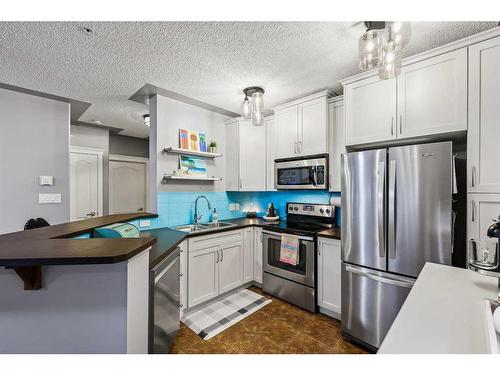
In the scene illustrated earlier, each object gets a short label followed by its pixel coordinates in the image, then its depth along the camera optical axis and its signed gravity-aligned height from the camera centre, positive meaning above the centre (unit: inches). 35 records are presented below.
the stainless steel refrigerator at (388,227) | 61.2 -12.0
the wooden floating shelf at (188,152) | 105.5 +17.1
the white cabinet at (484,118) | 57.4 +18.0
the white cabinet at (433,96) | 62.3 +27.0
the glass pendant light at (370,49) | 50.2 +31.4
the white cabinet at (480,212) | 57.1 -6.7
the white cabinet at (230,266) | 103.8 -38.4
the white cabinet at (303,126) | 99.4 +28.6
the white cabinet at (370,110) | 74.1 +26.5
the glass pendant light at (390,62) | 49.4 +28.1
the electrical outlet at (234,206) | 138.2 -12.4
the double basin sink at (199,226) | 109.6 -20.3
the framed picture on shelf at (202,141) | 121.4 +24.6
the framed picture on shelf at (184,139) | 112.7 +24.2
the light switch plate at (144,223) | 97.9 -16.4
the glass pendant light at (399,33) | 46.5 +32.1
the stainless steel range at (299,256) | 93.6 -30.9
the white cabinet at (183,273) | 88.5 -34.6
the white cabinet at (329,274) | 87.0 -35.0
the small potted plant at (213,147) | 123.5 +21.7
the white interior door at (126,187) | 171.3 -0.6
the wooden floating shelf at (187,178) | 106.7 +4.1
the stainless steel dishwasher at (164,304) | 54.6 -32.5
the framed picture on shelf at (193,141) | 116.7 +23.8
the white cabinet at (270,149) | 120.6 +20.1
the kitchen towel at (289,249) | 96.5 -27.6
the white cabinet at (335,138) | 97.7 +21.5
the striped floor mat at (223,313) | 83.5 -52.9
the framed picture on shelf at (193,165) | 114.3 +11.3
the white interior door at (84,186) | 146.6 +0.1
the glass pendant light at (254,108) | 89.1 +31.2
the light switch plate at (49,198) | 104.1 -5.6
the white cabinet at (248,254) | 114.1 -35.1
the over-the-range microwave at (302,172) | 99.3 +6.6
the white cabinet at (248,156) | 125.0 +17.3
